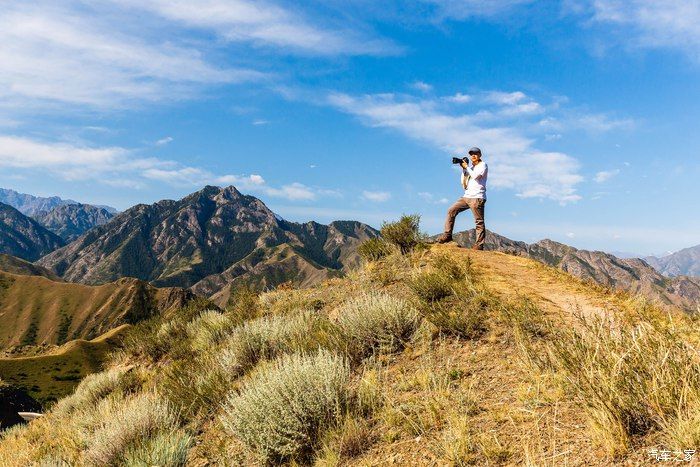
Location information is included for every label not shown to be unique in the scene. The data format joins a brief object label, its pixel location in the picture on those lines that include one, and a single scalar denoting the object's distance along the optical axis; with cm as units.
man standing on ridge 1272
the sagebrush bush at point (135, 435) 568
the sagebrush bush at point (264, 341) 812
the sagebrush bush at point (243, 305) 1340
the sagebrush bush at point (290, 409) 480
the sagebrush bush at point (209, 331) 1212
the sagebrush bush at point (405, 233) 1358
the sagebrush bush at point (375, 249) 1409
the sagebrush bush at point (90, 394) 1148
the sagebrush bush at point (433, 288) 861
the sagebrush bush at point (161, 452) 534
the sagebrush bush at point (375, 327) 719
